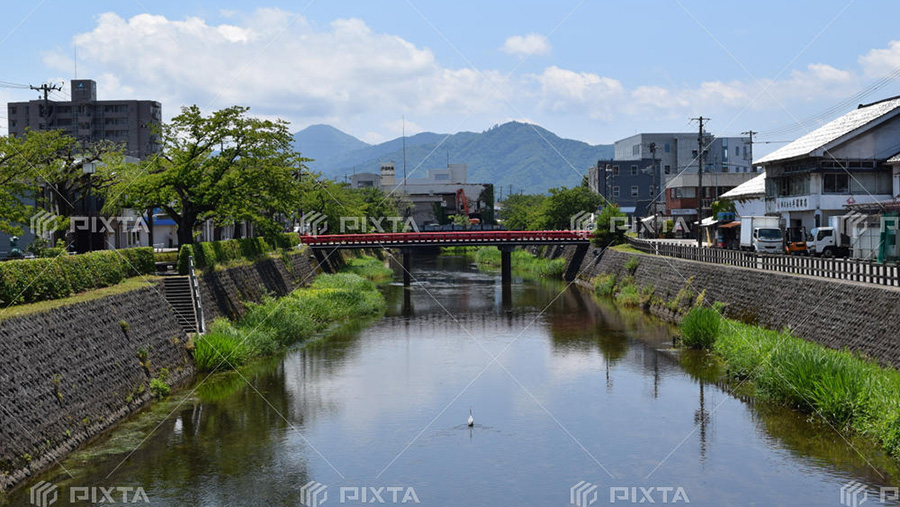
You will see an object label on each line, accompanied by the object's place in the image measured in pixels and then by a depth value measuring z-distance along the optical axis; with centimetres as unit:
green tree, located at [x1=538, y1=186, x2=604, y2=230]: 10406
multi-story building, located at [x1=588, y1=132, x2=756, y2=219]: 13538
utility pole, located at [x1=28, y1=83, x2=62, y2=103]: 6441
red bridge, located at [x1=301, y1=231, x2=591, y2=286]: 7100
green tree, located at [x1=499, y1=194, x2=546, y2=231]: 12144
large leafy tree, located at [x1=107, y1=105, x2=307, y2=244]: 4191
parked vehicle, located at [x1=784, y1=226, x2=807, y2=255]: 4847
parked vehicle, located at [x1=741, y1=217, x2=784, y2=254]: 5144
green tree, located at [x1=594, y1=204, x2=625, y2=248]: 7419
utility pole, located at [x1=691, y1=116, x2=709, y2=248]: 6351
